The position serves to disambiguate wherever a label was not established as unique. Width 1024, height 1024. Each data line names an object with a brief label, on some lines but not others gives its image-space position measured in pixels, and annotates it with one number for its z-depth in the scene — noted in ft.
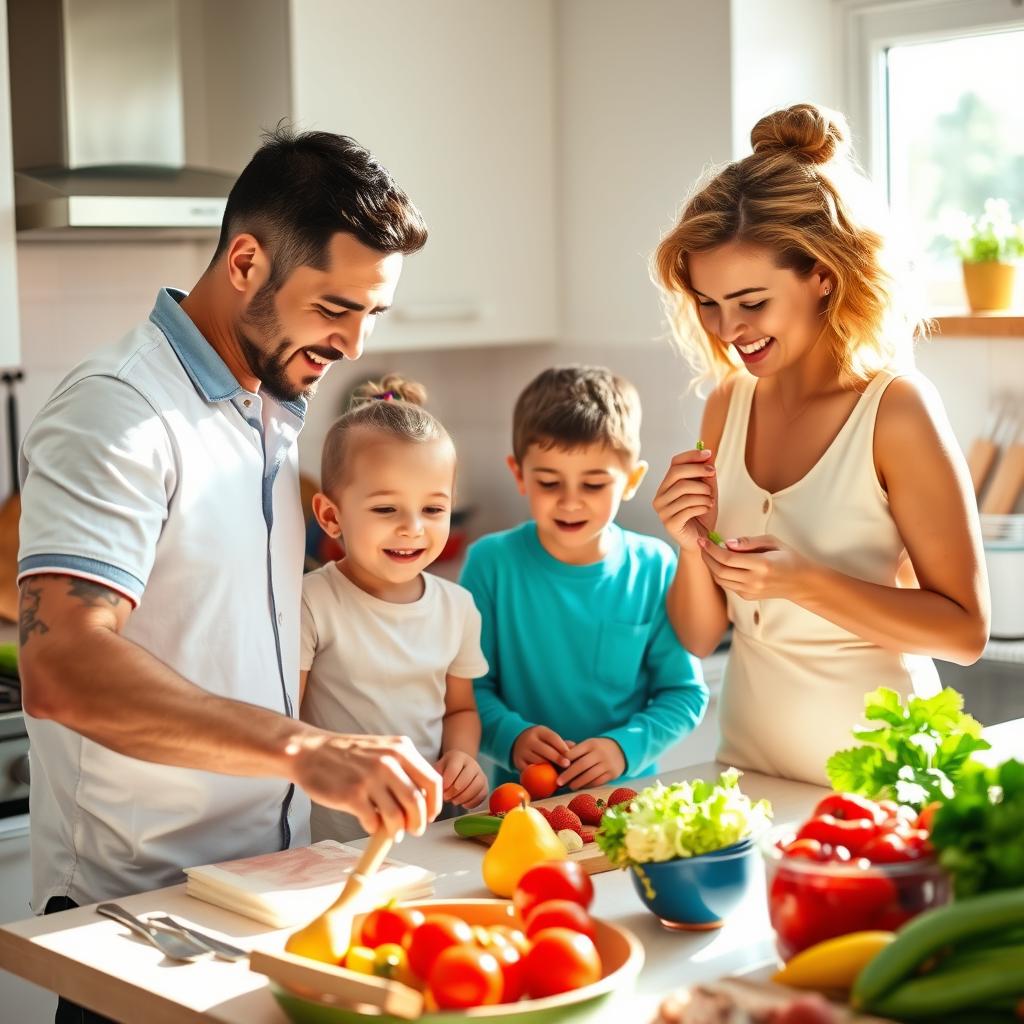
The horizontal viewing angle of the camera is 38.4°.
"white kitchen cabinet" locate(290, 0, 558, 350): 9.62
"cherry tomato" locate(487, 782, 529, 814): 5.49
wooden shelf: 9.02
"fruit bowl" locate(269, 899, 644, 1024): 3.47
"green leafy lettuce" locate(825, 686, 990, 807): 4.64
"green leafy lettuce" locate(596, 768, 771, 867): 4.34
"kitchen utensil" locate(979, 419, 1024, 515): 9.33
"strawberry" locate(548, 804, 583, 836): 5.31
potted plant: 9.32
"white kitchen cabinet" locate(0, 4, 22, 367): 8.46
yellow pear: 4.71
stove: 7.71
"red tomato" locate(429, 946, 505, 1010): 3.53
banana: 3.64
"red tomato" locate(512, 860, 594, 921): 4.11
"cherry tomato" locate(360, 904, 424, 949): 3.88
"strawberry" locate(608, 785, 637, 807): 5.50
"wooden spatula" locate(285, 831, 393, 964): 3.85
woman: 5.87
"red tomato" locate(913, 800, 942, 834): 4.01
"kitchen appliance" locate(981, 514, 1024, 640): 8.91
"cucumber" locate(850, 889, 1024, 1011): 3.42
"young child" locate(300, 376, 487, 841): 6.21
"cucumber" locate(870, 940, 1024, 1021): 3.37
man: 4.70
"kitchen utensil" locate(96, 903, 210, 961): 4.31
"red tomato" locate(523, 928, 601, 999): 3.63
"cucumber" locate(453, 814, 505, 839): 5.36
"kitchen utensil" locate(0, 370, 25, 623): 9.18
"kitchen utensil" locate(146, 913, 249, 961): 4.30
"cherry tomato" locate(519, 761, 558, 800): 6.17
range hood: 8.88
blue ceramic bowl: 4.33
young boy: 7.07
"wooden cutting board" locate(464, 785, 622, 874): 5.08
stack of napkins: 4.59
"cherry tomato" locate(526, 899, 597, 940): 3.85
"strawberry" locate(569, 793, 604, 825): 5.51
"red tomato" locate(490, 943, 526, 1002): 3.66
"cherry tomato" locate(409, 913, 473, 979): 3.67
